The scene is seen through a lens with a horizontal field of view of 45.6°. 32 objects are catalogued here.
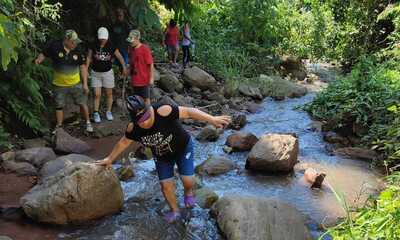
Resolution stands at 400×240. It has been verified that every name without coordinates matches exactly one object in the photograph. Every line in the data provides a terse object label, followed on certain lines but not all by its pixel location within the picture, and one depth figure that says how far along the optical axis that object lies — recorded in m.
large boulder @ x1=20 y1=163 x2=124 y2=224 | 5.24
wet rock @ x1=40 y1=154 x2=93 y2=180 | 6.21
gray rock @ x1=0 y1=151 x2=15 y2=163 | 6.64
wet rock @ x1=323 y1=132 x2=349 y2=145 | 8.78
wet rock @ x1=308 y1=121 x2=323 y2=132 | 9.53
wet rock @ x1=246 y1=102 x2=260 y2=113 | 11.13
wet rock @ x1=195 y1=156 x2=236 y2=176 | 7.11
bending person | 4.90
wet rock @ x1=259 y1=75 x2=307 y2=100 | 12.57
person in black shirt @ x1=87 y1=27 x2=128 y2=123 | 8.21
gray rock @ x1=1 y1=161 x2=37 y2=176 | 6.45
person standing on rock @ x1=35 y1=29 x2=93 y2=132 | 7.54
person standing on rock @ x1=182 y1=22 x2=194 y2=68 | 13.26
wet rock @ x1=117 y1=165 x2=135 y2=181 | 6.64
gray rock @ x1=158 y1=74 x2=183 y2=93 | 11.25
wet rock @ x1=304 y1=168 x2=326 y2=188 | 6.75
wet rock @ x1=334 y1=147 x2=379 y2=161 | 7.81
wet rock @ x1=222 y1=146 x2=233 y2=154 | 8.08
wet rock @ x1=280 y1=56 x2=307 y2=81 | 14.98
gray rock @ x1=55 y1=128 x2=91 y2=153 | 7.34
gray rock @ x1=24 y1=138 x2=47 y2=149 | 7.32
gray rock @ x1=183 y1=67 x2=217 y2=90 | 11.95
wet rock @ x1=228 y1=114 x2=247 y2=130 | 9.61
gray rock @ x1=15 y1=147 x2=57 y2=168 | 6.69
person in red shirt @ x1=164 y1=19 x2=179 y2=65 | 13.05
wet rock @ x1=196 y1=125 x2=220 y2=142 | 8.66
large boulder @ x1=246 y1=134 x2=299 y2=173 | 7.10
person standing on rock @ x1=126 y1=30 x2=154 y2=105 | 8.17
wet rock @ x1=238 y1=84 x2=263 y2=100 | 12.24
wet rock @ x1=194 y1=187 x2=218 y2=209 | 5.92
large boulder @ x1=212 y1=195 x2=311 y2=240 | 4.94
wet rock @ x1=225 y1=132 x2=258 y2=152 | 8.12
